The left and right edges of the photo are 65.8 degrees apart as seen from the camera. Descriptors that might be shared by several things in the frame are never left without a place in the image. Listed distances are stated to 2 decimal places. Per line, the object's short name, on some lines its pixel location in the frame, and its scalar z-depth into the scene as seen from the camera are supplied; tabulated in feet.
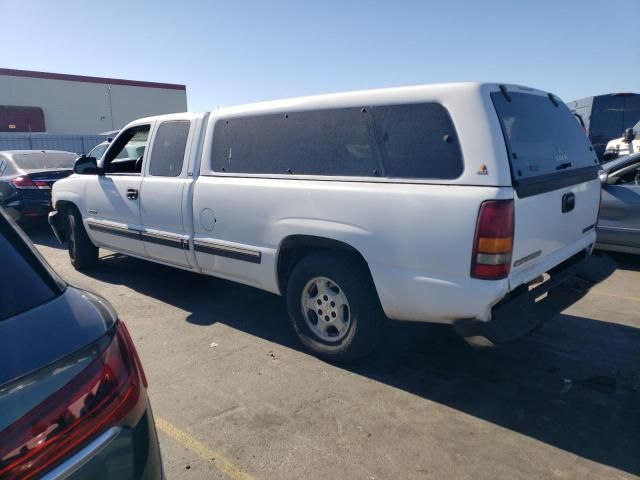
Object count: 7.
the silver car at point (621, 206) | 19.89
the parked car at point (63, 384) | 4.15
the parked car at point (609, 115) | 52.03
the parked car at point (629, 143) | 37.73
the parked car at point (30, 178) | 28.60
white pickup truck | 9.70
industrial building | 101.73
